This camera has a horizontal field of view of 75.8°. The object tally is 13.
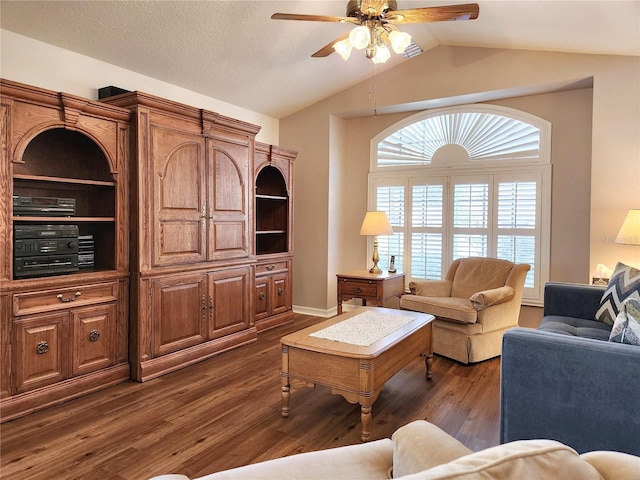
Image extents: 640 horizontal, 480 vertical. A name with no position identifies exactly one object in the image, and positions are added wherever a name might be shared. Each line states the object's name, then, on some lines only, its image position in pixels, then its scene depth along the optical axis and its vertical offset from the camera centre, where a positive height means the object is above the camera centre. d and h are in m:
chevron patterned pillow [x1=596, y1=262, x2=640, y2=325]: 2.70 -0.42
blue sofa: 1.72 -0.72
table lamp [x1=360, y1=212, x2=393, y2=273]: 4.67 +0.02
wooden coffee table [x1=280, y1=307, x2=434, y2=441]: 2.34 -0.78
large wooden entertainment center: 2.65 -0.13
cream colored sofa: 0.60 -0.47
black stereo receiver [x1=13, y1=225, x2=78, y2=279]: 2.66 -0.17
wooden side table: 4.47 -0.65
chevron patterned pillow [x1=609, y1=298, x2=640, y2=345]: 1.79 -0.43
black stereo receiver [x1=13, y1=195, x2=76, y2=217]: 2.71 +0.13
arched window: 4.50 +0.48
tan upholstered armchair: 3.61 -0.71
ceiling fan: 2.53 +1.32
